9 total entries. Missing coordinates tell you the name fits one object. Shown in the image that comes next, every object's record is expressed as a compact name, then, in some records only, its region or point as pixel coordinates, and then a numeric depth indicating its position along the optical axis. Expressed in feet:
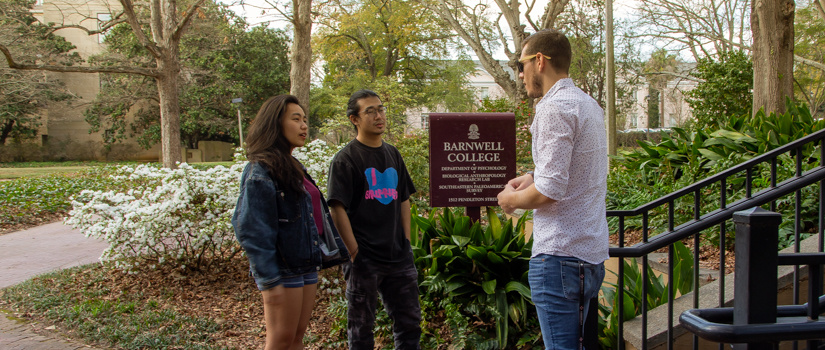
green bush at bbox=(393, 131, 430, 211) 29.78
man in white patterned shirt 6.62
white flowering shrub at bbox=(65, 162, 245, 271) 17.61
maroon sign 15.96
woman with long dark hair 8.64
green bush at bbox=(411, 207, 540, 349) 12.07
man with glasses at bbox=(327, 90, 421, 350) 10.61
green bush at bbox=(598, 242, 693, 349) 10.76
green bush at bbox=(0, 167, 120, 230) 34.88
